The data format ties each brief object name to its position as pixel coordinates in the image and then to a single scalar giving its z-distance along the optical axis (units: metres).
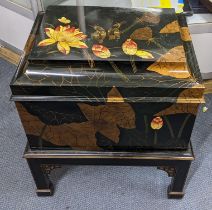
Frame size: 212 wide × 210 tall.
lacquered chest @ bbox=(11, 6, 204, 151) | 0.83
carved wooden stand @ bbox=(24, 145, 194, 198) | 0.99
